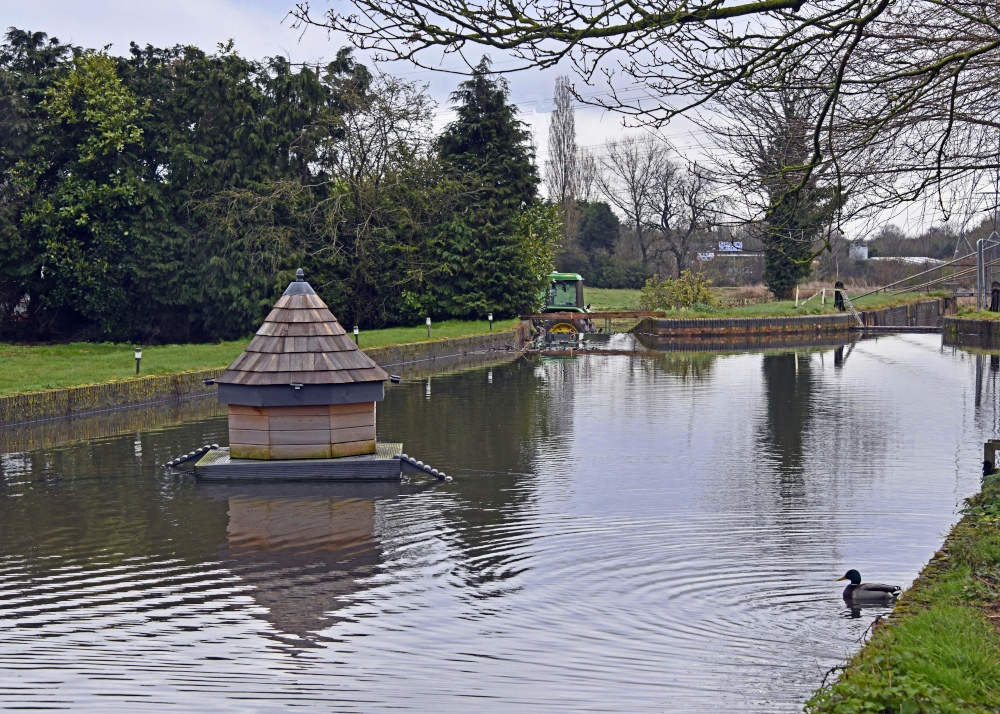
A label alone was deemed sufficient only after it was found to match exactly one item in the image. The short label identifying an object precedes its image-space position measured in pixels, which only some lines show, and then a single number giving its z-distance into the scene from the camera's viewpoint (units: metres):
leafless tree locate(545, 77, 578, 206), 73.94
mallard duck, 9.35
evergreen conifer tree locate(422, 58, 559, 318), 43.19
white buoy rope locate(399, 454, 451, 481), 15.73
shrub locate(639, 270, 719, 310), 49.50
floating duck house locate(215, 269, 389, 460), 15.30
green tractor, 51.07
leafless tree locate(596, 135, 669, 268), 68.88
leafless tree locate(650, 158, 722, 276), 65.00
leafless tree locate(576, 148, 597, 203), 76.31
